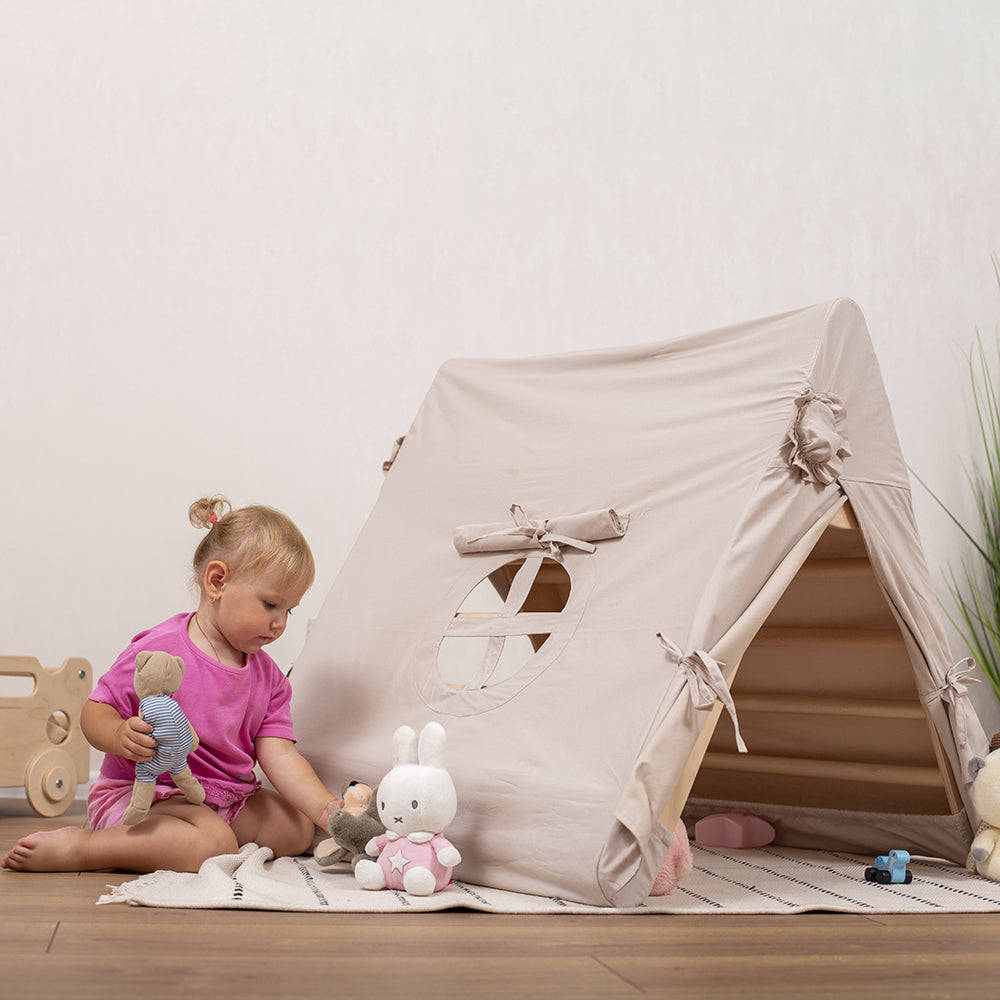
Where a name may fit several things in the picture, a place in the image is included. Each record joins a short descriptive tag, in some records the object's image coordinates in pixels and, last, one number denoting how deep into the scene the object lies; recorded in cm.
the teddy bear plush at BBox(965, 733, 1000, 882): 141
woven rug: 112
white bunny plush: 122
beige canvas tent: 123
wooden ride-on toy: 196
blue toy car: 138
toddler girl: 138
